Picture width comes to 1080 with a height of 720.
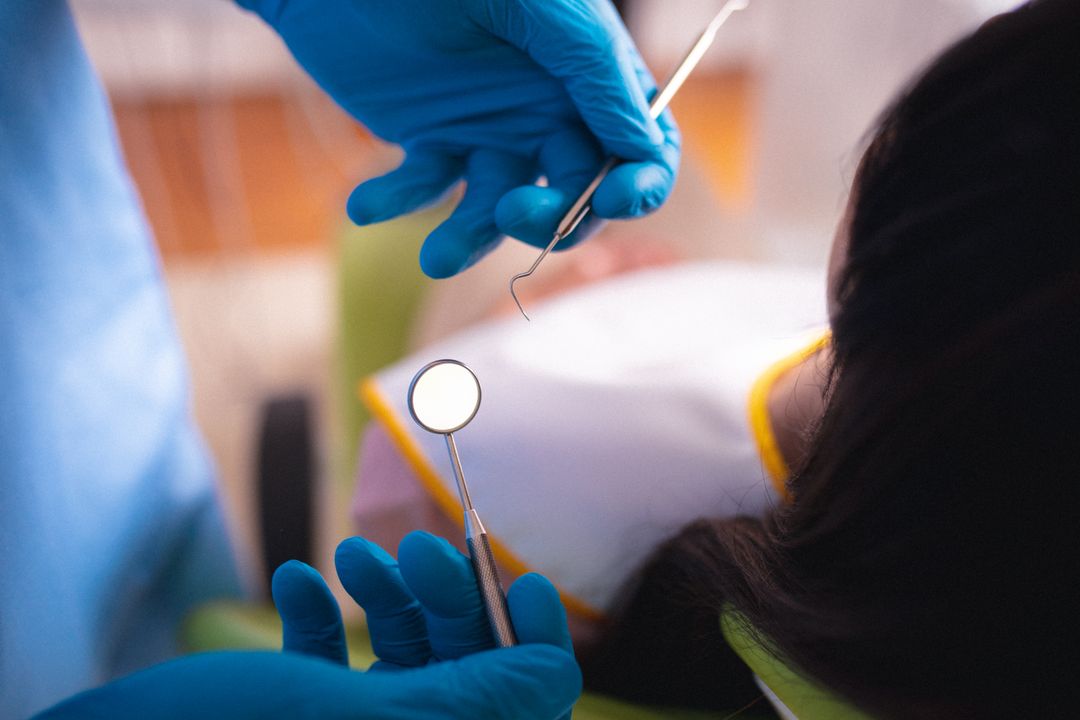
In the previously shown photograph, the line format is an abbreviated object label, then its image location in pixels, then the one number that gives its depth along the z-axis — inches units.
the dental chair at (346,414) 31.2
